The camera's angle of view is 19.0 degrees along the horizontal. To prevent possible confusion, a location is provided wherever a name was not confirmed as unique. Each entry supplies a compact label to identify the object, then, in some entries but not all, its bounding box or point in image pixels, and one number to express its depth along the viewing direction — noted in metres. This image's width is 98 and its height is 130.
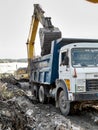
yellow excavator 14.42
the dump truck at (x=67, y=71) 10.42
